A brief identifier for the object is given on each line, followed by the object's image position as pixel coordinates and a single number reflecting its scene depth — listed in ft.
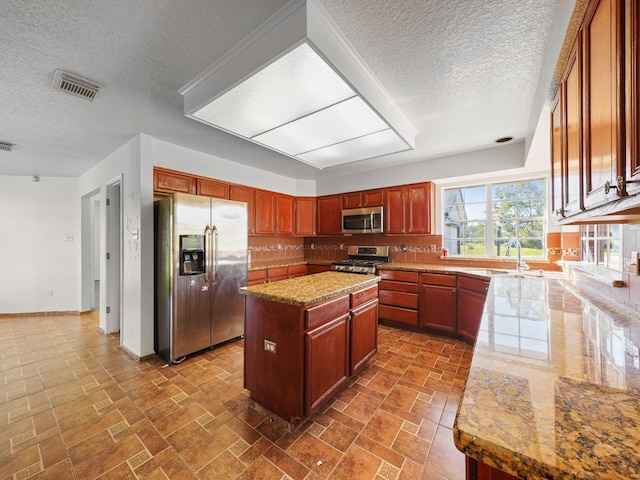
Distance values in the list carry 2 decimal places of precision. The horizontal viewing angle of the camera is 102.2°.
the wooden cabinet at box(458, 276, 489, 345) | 9.98
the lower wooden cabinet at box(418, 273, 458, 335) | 11.23
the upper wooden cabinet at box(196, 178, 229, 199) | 11.64
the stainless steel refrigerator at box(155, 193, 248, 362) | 9.30
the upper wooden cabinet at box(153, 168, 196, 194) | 10.23
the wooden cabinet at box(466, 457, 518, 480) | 1.88
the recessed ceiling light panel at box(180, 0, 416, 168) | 4.78
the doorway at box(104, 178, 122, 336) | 12.41
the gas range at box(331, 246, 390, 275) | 13.50
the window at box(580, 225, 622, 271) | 6.09
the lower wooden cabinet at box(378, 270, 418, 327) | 12.15
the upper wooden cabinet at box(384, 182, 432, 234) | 13.10
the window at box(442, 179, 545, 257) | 11.96
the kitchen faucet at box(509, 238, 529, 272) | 10.28
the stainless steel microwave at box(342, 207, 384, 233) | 14.28
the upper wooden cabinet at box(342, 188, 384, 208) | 14.61
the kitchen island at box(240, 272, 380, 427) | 5.90
